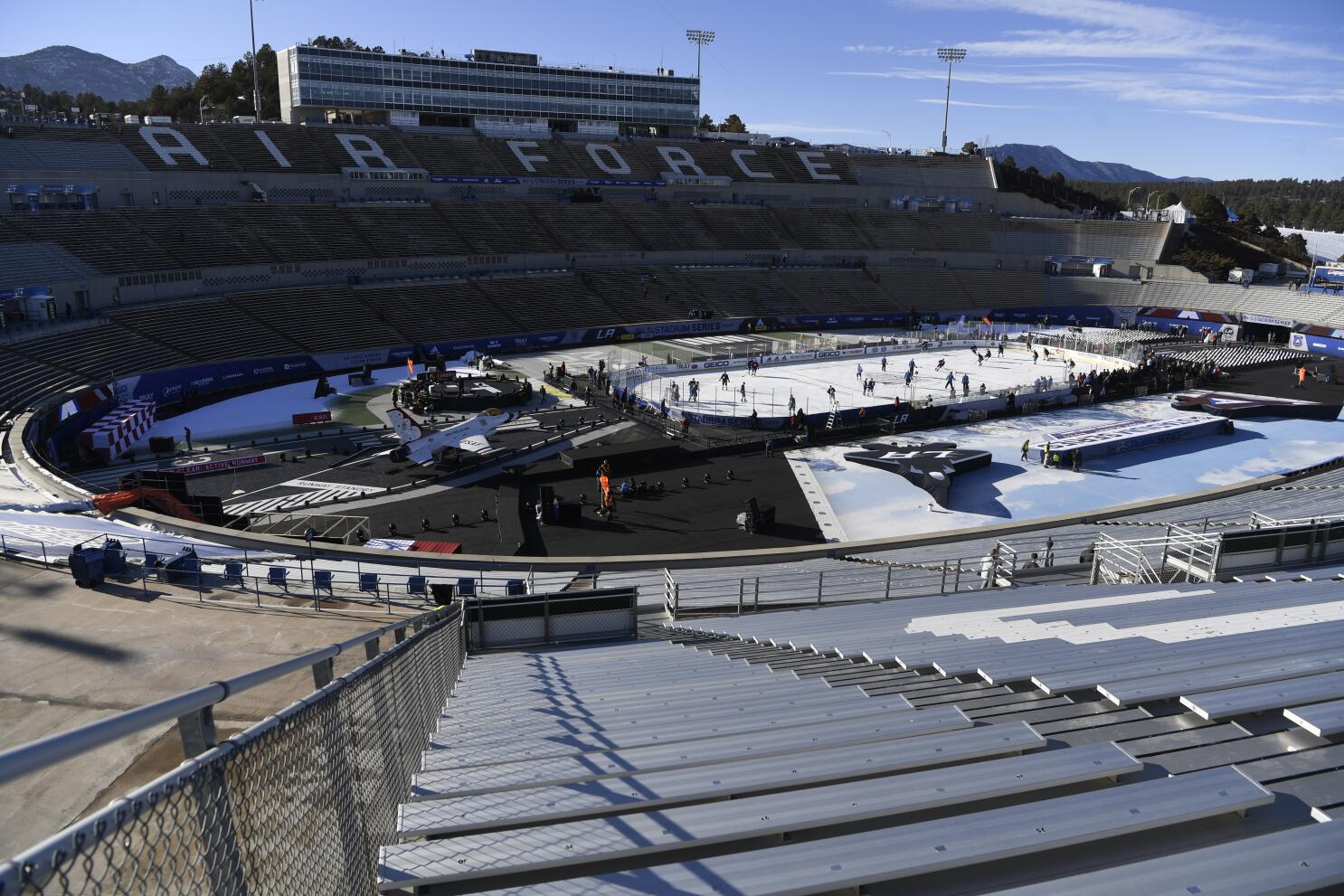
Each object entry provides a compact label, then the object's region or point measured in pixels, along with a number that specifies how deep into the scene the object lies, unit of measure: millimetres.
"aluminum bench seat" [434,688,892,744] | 7145
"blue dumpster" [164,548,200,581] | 15213
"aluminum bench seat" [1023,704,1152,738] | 6246
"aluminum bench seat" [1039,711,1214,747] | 6031
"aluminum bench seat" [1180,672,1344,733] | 6199
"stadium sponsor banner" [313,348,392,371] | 49281
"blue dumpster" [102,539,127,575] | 14258
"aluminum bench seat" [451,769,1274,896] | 4094
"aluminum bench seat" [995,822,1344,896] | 3932
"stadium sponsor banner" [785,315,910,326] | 68438
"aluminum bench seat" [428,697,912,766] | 6504
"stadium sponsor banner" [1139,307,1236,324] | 71194
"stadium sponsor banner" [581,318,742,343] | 60281
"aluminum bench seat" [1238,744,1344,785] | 5207
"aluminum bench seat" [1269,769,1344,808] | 4855
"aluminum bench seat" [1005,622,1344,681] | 8127
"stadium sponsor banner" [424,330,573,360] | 54094
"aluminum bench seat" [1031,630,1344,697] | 7398
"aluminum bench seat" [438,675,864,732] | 7570
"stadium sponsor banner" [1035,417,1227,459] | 36531
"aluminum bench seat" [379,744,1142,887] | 4387
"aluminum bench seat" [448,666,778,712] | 8492
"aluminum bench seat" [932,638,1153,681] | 8672
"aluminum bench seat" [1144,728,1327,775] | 5449
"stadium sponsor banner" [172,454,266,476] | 30734
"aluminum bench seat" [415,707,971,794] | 5773
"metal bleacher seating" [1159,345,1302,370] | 56188
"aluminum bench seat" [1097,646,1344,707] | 6762
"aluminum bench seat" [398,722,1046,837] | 4977
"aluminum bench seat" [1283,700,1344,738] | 5652
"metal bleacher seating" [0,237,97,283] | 42750
